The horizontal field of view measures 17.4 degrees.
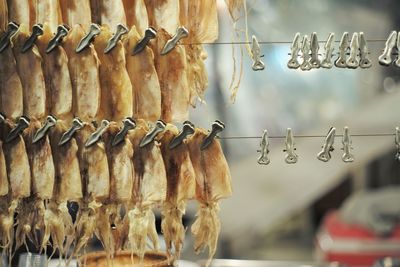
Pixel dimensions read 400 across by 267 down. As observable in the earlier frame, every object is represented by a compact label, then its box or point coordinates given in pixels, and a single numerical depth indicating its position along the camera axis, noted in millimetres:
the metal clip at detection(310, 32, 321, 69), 2167
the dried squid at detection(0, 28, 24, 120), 2201
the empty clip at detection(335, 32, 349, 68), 2171
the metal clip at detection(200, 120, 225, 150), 2184
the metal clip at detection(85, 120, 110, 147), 2182
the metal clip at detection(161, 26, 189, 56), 2167
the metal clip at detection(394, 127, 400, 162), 2177
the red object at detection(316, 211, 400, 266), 3791
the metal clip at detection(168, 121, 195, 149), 2183
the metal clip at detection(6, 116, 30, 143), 2190
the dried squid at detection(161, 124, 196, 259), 2210
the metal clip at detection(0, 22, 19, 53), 2190
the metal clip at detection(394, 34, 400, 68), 2159
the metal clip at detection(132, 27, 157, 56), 2166
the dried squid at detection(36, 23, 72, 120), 2197
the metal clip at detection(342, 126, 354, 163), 2170
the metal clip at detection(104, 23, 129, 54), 2169
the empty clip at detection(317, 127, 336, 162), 2180
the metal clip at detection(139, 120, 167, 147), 2177
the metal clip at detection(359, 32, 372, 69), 2165
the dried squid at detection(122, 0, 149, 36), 2227
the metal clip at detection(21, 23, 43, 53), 2178
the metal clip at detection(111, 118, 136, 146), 2165
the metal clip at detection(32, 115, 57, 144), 2186
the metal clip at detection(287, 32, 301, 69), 2162
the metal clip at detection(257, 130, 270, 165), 2179
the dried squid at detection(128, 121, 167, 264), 2195
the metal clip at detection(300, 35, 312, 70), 2169
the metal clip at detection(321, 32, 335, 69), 2156
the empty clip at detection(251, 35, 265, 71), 2171
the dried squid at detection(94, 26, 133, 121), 2191
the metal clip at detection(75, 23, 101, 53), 2169
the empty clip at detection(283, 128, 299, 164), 2179
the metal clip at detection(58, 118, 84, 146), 2187
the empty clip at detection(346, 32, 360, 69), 2171
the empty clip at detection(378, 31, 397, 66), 2162
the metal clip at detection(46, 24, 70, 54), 2178
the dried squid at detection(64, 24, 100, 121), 2192
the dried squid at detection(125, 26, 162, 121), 2195
